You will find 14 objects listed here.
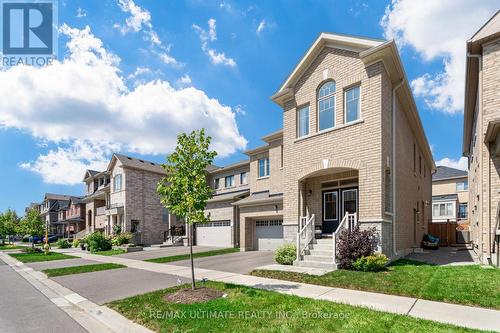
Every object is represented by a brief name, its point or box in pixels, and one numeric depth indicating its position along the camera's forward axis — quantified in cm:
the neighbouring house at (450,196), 3447
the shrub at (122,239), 2538
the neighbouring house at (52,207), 5775
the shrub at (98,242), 2505
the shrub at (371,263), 969
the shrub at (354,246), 1012
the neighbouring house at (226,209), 2211
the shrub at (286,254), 1189
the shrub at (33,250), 2688
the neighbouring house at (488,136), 1055
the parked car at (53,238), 4650
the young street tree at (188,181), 784
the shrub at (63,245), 3182
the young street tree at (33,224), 2945
